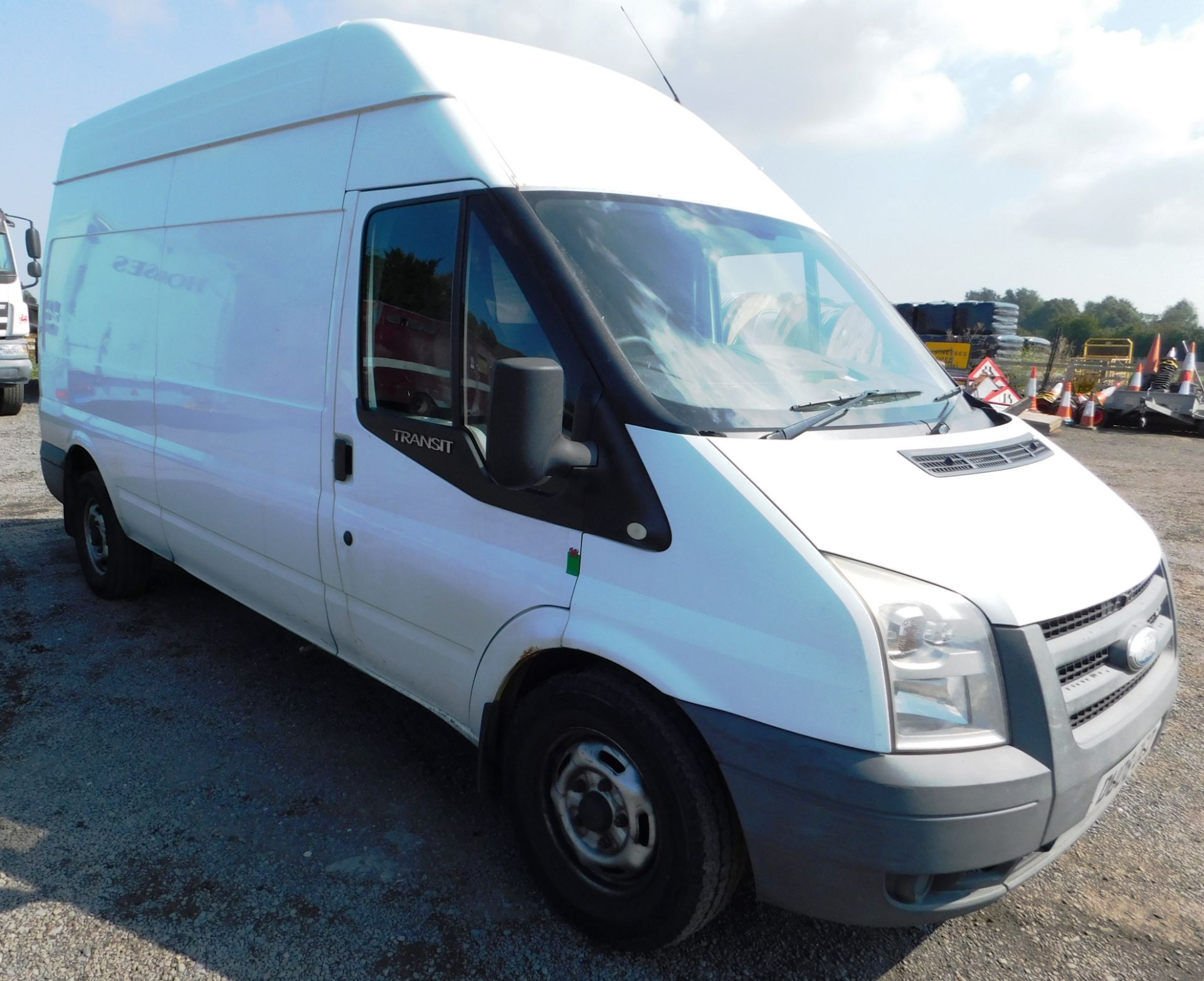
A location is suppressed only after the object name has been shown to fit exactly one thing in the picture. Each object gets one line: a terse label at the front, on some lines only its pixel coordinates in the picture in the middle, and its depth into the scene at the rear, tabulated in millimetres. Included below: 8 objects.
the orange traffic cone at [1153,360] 19953
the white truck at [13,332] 13070
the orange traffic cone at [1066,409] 15910
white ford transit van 2088
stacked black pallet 18172
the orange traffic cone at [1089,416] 15672
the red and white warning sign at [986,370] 11539
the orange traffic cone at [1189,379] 16609
